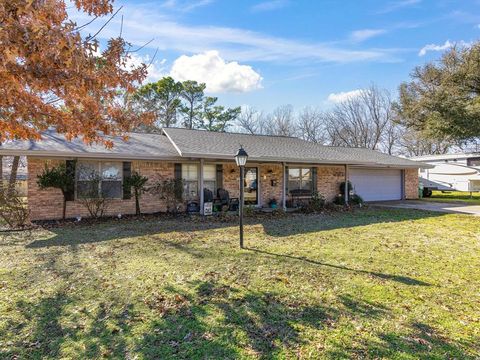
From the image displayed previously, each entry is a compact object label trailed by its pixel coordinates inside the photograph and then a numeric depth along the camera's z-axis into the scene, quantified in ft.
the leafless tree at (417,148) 118.75
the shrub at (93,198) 35.86
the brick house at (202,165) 35.22
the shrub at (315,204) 44.73
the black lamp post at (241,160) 24.77
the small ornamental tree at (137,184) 38.32
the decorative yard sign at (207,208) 39.50
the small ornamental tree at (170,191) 40.22
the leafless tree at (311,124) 118.21
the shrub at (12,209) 29.43
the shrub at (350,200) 51.98
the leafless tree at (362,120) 115.34
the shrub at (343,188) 53.72
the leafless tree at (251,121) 114.32
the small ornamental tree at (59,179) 33.94
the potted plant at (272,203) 47.60
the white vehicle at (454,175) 72.18
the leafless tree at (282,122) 116.88
